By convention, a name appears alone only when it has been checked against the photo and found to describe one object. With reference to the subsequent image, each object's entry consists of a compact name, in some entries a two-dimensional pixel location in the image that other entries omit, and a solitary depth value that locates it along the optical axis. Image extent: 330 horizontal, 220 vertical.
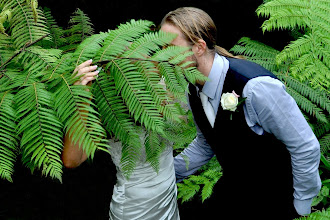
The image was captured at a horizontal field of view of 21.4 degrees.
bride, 3.67
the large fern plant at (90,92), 3.16
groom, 3.59
